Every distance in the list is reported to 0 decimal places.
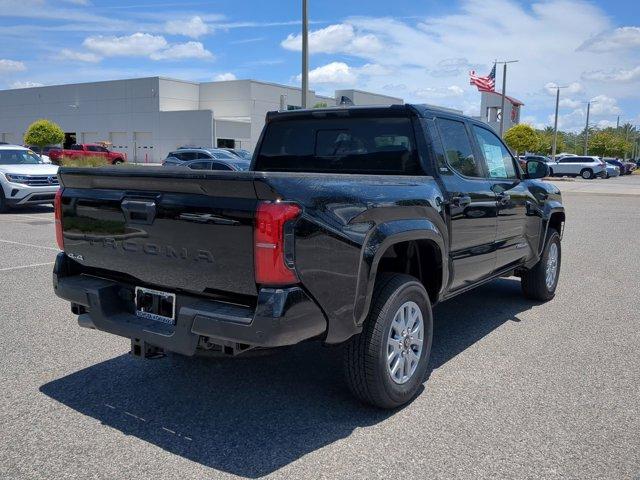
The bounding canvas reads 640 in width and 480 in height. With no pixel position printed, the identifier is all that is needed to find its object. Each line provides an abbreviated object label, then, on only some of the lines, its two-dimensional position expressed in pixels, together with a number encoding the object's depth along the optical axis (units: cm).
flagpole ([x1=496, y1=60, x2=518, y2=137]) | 3872
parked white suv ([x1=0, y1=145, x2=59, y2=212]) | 1471
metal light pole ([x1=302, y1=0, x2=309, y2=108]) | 1623
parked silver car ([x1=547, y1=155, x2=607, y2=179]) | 4609
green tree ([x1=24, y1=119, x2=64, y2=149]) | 5375
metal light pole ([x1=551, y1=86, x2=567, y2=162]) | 5178
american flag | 3931
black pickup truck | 304
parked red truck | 4034
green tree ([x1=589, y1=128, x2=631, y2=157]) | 8544
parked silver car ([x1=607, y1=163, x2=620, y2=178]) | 4884
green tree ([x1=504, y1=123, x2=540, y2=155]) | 4791
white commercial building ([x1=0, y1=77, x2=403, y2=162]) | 5881
